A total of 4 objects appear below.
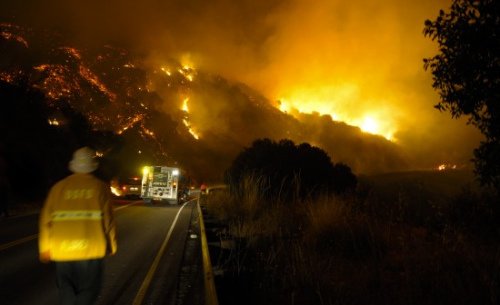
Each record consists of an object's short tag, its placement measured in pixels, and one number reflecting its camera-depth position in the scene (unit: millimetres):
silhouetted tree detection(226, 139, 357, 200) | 30844
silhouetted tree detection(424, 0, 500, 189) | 5047
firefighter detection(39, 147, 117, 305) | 4531
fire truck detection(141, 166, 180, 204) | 29656
